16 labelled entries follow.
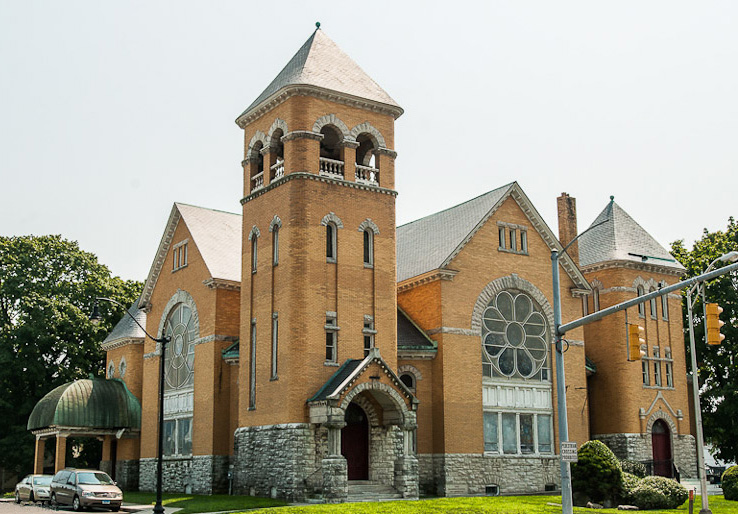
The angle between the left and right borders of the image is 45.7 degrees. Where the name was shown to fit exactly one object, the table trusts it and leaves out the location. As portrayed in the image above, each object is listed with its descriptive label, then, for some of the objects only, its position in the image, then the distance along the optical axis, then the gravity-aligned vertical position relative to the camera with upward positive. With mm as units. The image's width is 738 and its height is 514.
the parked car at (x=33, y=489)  38688 -2794
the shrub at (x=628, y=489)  31312 -2417
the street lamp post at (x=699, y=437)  27844 -581
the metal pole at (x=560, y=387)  24109 +947
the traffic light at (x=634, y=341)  21656 +1941
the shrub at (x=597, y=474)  31484 -1891
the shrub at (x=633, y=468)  35812 -1927
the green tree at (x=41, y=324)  55562 +6554
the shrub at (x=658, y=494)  31250 -2612
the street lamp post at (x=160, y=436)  29497 -400
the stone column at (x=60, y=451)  45062 -1282
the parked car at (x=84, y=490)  33219 -2455
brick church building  35531 +4001
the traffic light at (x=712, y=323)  20250 +2195
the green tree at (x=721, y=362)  52625 +3481
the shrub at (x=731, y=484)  35125 -2577
